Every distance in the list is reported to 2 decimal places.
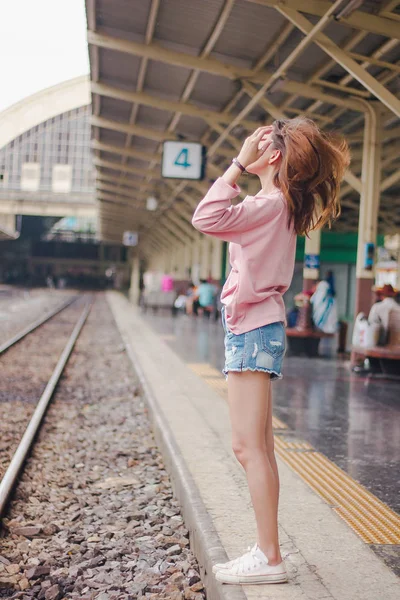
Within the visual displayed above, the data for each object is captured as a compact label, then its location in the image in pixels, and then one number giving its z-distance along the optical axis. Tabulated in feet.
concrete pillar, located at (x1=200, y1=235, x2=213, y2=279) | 93.97
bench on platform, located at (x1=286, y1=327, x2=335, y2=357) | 41.01
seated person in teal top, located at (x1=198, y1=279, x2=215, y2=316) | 75.26
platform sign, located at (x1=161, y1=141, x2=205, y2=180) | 52.08
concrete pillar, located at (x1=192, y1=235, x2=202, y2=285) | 99.67
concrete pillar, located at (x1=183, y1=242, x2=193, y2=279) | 113.62
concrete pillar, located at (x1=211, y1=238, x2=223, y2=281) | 82.84
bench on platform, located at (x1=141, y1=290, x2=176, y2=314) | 93.35
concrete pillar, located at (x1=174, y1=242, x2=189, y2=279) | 122.11
